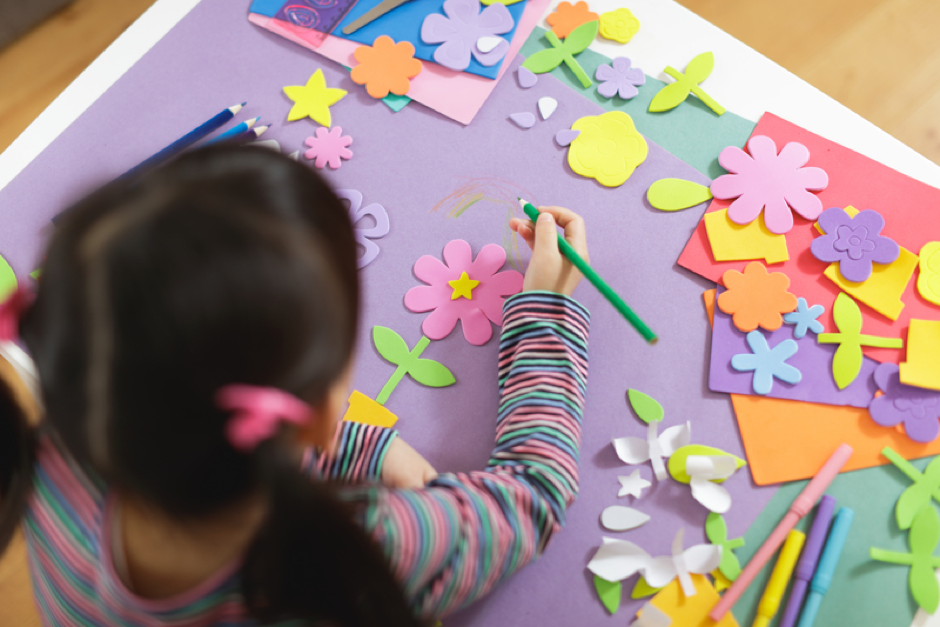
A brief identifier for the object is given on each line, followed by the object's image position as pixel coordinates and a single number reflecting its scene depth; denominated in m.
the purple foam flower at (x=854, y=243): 0.57
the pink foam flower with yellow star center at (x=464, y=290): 0.59
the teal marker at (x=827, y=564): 0.50
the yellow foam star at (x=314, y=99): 0.67
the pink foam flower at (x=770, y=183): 0.59
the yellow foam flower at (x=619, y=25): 0.67
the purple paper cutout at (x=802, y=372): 0.55
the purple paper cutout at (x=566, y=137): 0.64
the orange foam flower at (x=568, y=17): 0.67
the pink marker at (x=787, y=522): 0.50
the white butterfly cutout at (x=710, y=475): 0.53
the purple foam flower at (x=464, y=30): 0.67
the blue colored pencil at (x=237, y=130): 0.66
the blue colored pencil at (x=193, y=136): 0.65
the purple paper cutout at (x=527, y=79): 0.66
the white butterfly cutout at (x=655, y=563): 0.51
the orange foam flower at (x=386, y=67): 0.67
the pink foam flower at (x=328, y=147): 0.66
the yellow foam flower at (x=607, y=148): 0.63
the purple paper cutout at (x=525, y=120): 0.65
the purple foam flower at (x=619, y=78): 0.65
